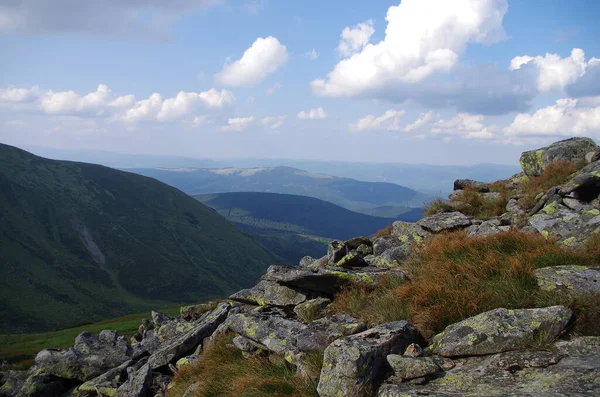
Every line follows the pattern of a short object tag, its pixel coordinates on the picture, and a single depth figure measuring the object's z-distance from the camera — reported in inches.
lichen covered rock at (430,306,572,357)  290.8
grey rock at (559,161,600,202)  626.5
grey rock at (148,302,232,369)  641.0
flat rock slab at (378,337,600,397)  240.1
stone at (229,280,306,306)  583.9
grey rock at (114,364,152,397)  567.5
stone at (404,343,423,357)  313.7
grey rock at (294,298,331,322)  512.7
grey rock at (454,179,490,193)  1015.3
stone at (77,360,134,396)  647.5
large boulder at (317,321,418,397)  299.6
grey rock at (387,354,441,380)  285.4
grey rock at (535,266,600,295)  326.0
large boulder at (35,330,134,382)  813.9
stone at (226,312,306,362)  434.3
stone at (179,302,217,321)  970.9
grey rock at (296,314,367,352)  385.1
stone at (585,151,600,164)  768.3
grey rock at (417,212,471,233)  715.4
